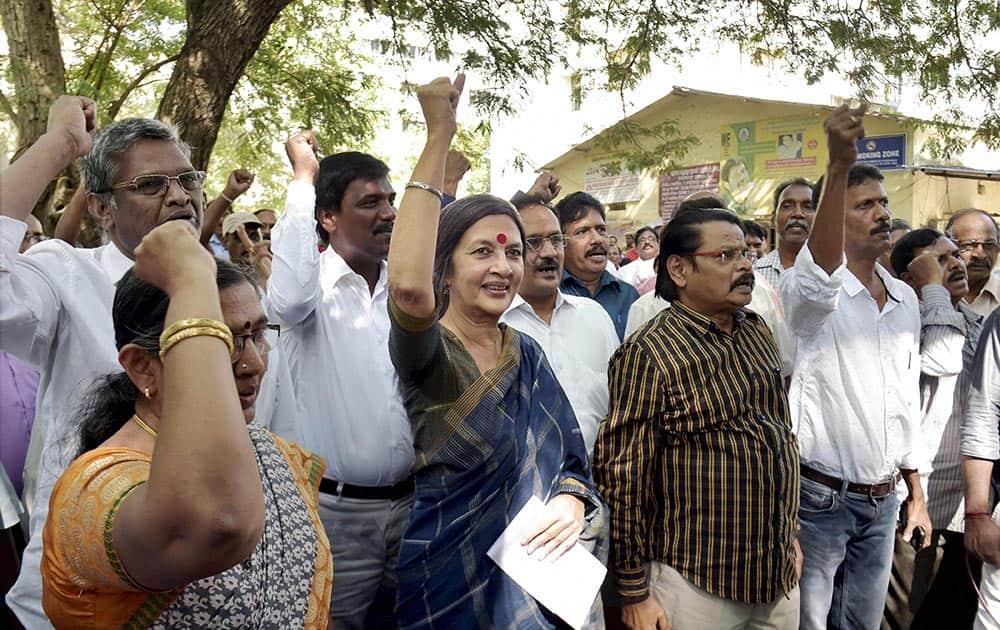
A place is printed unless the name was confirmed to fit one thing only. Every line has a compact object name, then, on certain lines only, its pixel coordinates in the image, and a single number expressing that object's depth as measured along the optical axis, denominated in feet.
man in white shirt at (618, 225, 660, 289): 23.02
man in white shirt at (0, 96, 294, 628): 6.40
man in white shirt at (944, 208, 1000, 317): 15.34
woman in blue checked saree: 7.23
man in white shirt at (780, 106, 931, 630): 10.87
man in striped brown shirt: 8.92
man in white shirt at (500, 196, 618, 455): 10.55
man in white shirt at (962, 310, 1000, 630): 11.29
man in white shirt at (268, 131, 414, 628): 8.82
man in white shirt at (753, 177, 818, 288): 14.94
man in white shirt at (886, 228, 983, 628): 13.28
